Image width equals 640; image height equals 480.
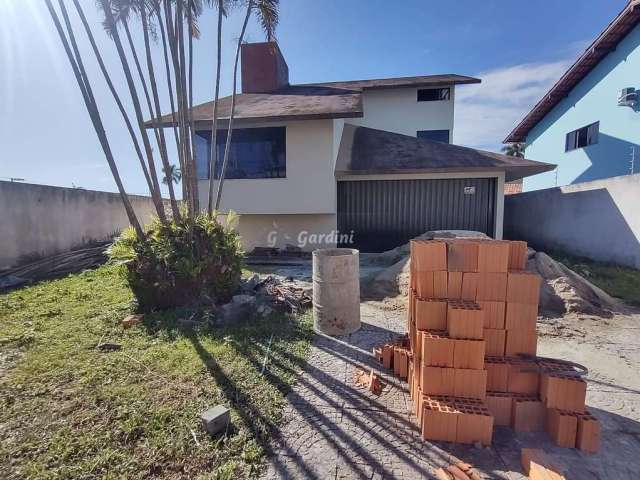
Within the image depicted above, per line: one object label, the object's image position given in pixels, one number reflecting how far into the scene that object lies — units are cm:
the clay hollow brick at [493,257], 235
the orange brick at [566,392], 216
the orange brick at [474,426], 207
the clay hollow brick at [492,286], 238
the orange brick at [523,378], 230
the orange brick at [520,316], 237
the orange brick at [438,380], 225
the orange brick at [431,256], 239
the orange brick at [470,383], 222
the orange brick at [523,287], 235
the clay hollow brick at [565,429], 209
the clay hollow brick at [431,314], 237
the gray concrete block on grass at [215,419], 220
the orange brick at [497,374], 233
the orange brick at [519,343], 243
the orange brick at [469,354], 221
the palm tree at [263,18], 587
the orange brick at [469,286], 239
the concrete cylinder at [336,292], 394
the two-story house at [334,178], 841
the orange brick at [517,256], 246
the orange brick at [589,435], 205
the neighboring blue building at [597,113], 912
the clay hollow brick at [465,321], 222
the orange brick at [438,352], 224
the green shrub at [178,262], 457
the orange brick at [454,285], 240
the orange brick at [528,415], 225
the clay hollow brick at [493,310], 239
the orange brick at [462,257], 237
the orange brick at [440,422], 211
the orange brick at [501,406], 229
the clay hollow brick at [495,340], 244
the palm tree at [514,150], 3303
